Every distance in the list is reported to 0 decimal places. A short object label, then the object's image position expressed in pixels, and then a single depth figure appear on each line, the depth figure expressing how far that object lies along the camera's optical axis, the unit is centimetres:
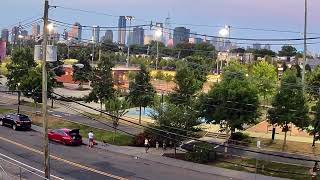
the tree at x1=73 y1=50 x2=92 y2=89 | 8956
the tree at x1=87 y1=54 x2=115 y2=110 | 5841
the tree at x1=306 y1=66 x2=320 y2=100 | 6406
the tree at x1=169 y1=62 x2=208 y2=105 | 5166
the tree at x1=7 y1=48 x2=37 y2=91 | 6506
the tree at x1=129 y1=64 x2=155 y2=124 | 5394
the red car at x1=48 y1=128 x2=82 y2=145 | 4178
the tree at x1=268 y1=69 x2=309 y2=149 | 4159
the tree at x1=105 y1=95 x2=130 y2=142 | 4562
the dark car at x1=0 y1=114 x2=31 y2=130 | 4816
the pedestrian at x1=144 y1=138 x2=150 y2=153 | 4019
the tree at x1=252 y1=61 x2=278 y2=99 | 6556
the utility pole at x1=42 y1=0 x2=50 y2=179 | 2458
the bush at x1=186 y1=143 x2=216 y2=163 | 3725
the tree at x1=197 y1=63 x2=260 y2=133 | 4056
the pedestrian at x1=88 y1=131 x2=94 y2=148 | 4070
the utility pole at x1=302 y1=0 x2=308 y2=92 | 5570
